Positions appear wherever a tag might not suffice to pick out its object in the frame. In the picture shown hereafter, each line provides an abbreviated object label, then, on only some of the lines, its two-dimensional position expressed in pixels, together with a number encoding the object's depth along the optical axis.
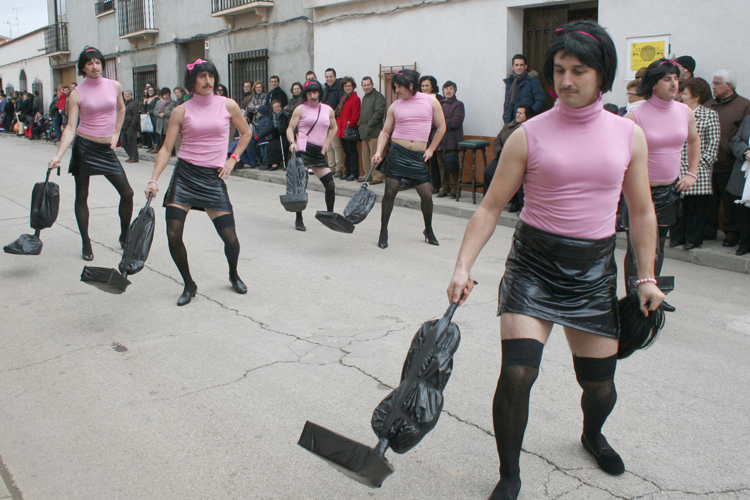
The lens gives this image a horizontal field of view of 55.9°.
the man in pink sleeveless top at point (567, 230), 2.52
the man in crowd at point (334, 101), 13.94
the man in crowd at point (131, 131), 18.45
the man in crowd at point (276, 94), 15.52
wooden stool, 10.62
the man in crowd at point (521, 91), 10.11
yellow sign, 9.03
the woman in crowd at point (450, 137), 11.13
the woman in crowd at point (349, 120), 13.34
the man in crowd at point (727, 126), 7.54
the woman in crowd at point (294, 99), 14.36
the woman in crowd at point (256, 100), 15.78
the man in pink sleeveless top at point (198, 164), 5.30
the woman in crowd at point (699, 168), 7.30
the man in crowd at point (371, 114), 12.66
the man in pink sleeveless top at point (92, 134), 6.41
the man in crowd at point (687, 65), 7.73
